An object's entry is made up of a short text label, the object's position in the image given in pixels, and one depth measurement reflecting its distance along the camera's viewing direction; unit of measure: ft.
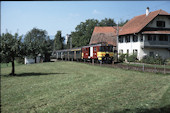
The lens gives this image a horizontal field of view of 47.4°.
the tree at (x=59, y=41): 228.51
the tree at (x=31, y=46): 69.26
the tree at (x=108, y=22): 202.92
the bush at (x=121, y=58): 80.65
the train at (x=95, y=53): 88.38
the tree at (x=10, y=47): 63.77
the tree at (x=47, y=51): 171.50
